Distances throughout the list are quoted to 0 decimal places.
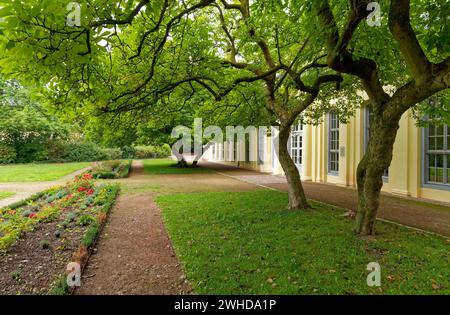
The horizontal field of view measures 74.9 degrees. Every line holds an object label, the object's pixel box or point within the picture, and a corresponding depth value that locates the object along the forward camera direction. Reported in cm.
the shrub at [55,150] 3316
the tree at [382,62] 391
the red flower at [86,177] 1439
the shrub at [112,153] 3771
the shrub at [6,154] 3020
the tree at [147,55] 313
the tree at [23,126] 3005
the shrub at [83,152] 3474
